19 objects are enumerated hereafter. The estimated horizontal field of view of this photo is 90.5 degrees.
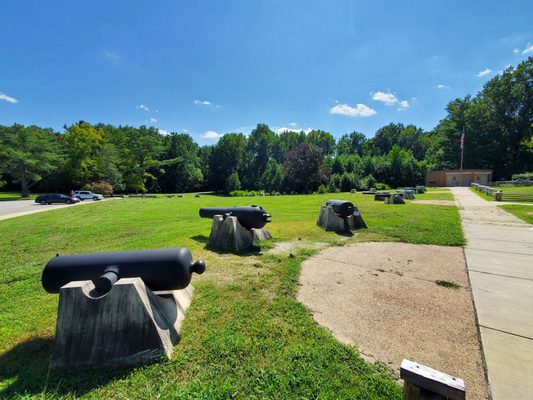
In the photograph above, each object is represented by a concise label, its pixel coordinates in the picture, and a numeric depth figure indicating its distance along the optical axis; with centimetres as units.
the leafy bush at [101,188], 3469
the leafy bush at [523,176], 3868
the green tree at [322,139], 6203
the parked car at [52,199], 2384
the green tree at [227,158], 5331
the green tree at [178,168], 5066
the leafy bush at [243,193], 3738
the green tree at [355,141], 7281
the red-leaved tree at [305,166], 3752
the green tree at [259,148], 5307
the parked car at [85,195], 2866
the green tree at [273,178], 4112
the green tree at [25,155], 3037
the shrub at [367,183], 3981
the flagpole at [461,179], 4347
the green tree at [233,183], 4659
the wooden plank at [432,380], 120
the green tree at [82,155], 3625
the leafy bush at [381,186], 3914
